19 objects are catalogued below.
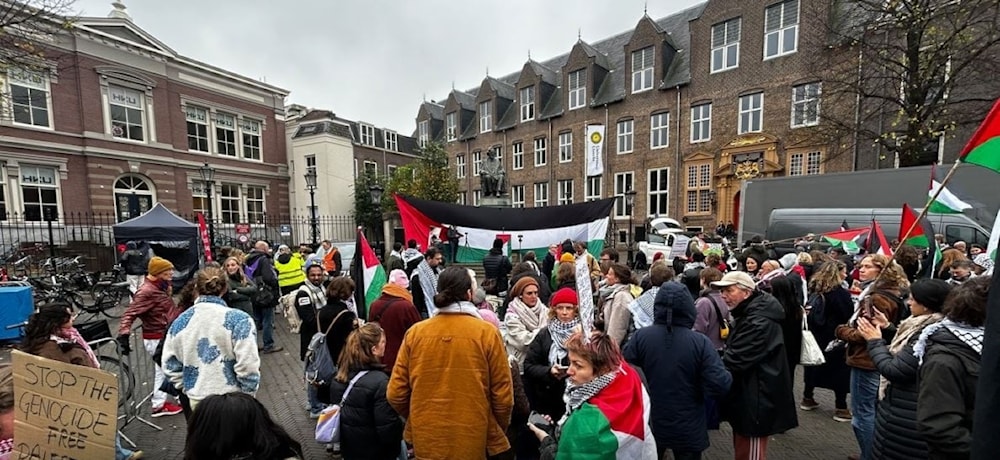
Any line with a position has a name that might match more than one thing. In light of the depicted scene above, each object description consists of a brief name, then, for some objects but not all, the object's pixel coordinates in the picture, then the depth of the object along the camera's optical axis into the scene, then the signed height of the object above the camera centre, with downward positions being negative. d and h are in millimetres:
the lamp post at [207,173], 13953 +1428
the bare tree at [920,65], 12734 +4639
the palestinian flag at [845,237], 8977 -754
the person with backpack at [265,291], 6770 -1314
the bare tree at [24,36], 8141 +3829
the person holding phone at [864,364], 3297 -1319
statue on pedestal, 15008 +1270
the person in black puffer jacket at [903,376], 2303 -994
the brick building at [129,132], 18359 +4415
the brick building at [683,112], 19516 +5817
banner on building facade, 21328 +3086
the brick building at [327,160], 31234 +4200
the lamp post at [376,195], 11971 +503
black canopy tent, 11117 -594
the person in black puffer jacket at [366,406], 2594 -1245
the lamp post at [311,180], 14817 +1336
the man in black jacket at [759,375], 2912 -1237
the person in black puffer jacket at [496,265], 8211 -1118
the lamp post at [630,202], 18656 +307
